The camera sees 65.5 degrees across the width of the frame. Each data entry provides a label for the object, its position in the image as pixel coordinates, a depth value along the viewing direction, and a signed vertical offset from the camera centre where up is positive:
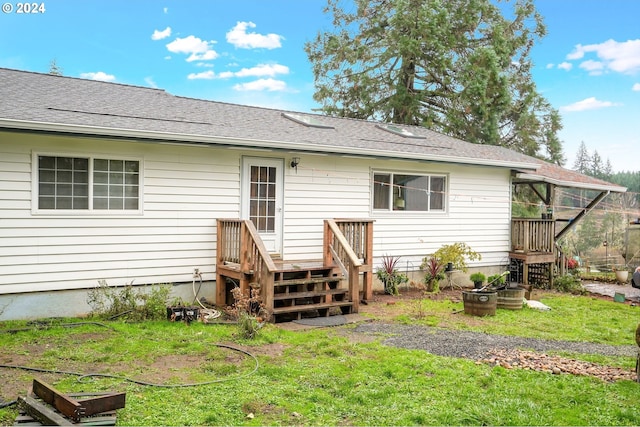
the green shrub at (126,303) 7.12 -1.28
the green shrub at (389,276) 10.07 -1.16
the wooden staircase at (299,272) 7.47 -0.87
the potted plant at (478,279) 9.12 -1.06
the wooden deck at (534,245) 11.83 -0.54
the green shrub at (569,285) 11.45 -1.46
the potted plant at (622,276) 13.16 -1.38
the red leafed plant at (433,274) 10.58 -1.15
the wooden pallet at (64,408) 3.37 -1.36
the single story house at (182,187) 6.96 +0.53
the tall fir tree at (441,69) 19.33 +6.26
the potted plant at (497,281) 9.03 -1.14
